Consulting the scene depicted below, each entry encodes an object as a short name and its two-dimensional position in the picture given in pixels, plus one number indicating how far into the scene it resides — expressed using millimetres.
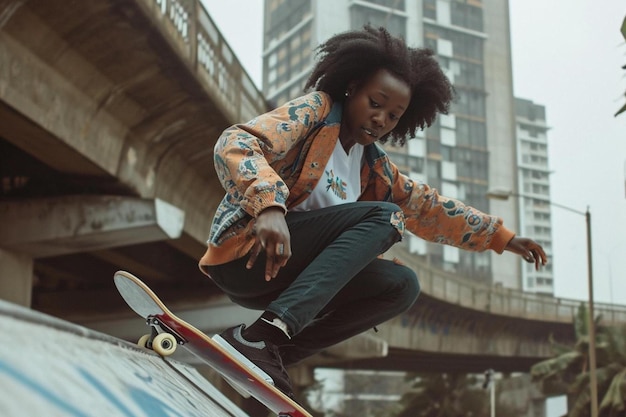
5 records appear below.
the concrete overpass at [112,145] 10383
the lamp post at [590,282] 23516
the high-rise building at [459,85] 108312
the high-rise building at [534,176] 142250
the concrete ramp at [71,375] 1100
